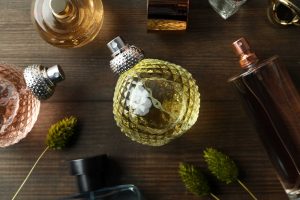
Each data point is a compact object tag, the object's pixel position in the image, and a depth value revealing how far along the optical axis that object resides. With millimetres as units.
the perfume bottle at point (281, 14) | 677
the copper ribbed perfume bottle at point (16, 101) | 661
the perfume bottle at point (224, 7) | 682
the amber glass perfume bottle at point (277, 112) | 647
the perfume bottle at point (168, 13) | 649
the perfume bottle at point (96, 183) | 651
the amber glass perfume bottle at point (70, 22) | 671
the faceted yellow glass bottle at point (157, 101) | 659
